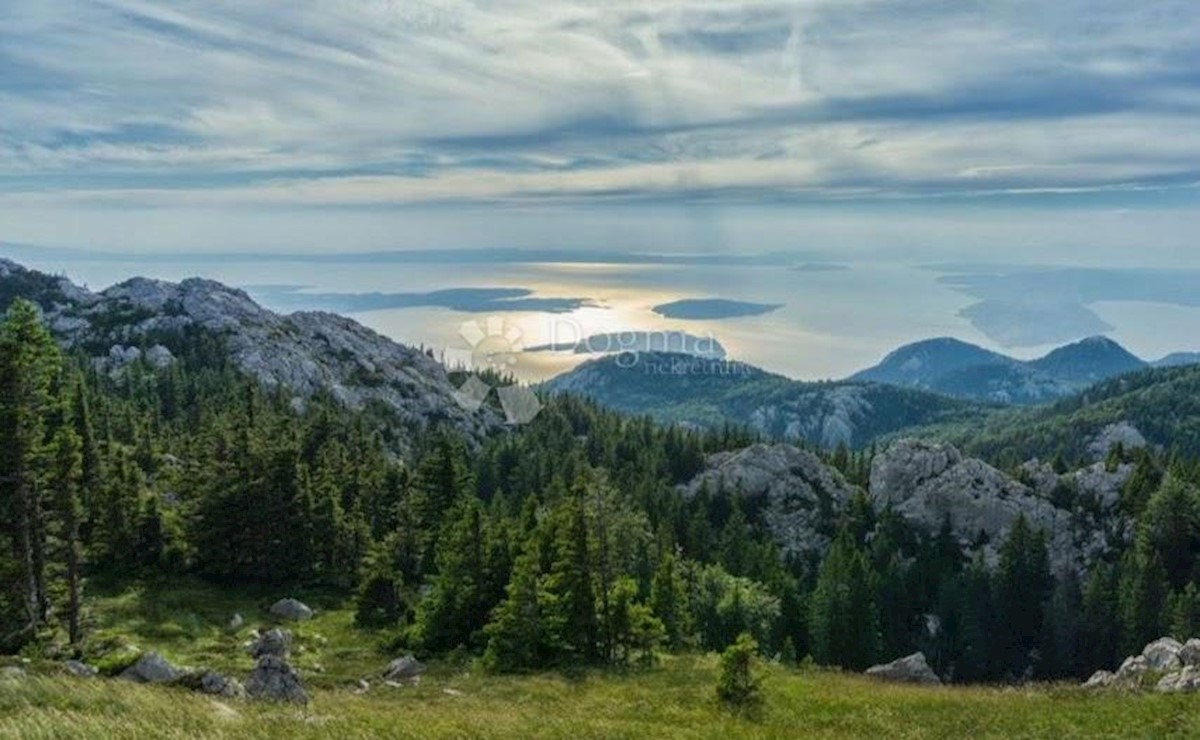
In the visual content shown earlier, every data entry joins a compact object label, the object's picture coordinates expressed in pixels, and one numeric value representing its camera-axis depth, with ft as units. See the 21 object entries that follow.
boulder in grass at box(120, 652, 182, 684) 112.68
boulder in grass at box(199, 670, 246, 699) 104.32
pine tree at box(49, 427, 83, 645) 155.43
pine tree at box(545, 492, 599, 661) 168.25
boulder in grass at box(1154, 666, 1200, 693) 114.91
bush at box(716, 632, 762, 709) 122.93
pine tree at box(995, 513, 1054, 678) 405.59
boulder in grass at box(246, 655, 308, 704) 103.71
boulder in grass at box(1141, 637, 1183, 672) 140.48
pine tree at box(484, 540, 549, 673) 159.12
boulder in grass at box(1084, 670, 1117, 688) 130.62
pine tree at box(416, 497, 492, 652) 179.83
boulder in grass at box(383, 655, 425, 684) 153.38
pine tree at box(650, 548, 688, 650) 207.31
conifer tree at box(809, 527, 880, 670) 314.55
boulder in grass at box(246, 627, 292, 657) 163.02
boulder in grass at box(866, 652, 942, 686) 215.10
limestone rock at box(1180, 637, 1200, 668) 138.31
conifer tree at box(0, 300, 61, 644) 143.23
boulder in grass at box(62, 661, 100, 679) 107.80
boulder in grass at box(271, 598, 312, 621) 211.18
